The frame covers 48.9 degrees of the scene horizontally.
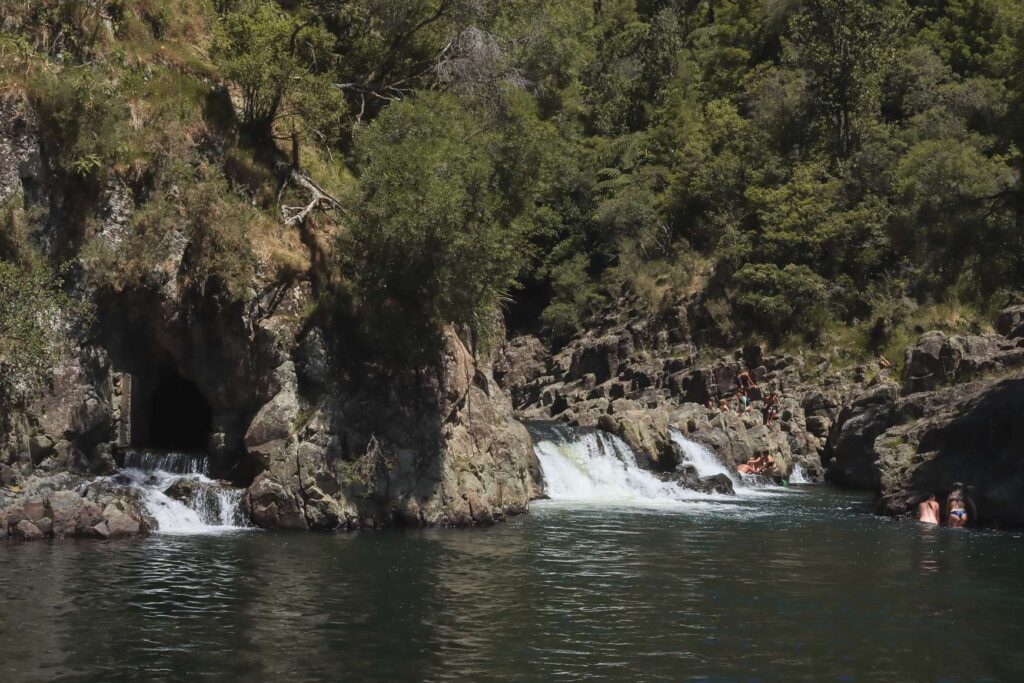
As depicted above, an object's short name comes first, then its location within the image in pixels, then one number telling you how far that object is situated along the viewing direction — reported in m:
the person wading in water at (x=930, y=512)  33.69
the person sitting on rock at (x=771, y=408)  55.06
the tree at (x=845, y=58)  68.75
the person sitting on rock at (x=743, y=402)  56.70
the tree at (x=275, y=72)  34.03
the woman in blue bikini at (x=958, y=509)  32.84
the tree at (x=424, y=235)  29.94
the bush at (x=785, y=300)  61.94
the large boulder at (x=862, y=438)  46.44
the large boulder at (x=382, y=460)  29.55
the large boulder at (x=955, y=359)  46.00
